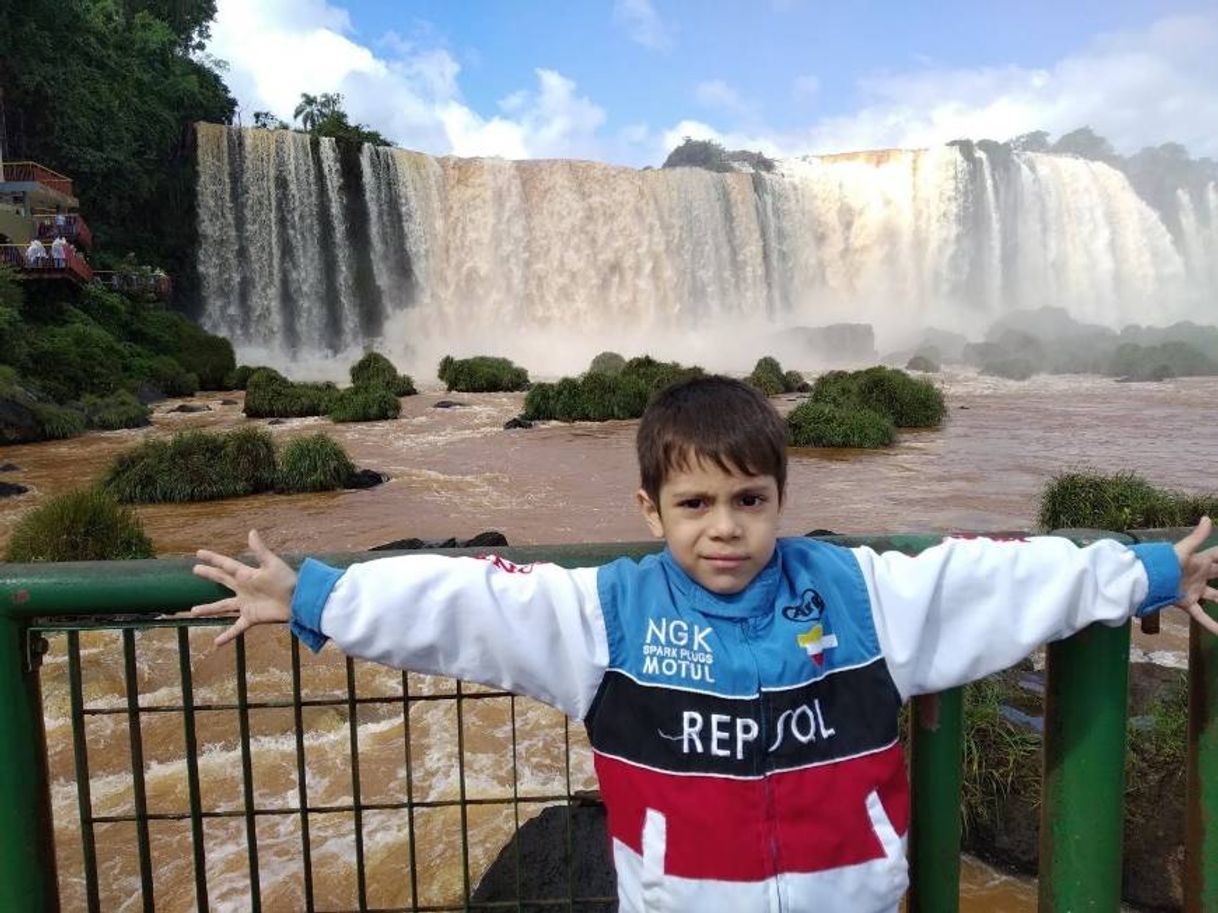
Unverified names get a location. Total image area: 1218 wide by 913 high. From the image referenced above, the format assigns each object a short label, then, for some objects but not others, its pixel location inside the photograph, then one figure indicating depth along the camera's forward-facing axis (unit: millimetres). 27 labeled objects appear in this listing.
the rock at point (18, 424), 17578
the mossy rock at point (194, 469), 12227
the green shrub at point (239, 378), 27234
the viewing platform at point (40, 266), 23911
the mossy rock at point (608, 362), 27766
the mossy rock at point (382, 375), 24906
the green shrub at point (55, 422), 18266
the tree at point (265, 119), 51375
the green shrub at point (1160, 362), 31438
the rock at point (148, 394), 23219
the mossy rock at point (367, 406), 20547
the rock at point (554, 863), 3059
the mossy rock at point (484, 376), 26688
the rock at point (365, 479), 13070
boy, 1552
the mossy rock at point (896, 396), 19547
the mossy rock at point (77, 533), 7504
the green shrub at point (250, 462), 12703
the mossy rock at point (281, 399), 21203
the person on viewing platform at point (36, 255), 23953
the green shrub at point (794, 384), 26078
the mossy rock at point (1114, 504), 8578
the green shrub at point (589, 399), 20859
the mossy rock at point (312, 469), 12805
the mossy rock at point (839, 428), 16828
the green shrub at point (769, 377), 24984
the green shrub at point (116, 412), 19562
